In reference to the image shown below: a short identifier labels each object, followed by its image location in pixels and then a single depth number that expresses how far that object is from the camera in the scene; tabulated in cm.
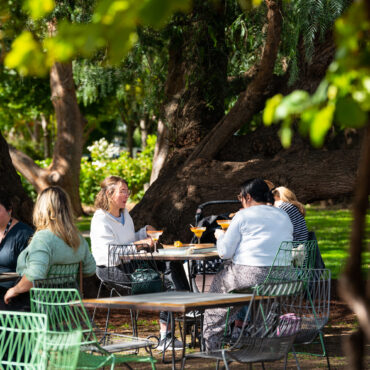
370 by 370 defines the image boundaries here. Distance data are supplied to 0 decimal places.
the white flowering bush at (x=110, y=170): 3705
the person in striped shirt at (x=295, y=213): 1219
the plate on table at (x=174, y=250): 1064
